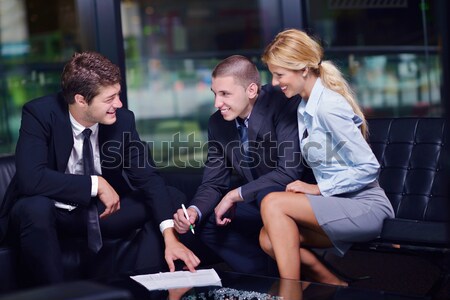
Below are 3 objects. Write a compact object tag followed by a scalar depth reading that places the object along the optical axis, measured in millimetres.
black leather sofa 3439
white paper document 2785
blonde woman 3029
